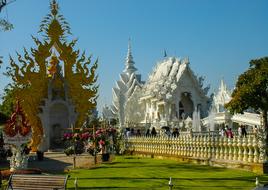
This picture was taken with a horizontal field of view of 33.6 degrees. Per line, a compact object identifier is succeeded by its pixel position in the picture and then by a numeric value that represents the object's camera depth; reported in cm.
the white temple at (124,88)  6353
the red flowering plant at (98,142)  2444
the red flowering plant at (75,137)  2429
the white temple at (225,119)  3581
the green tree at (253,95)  2328
